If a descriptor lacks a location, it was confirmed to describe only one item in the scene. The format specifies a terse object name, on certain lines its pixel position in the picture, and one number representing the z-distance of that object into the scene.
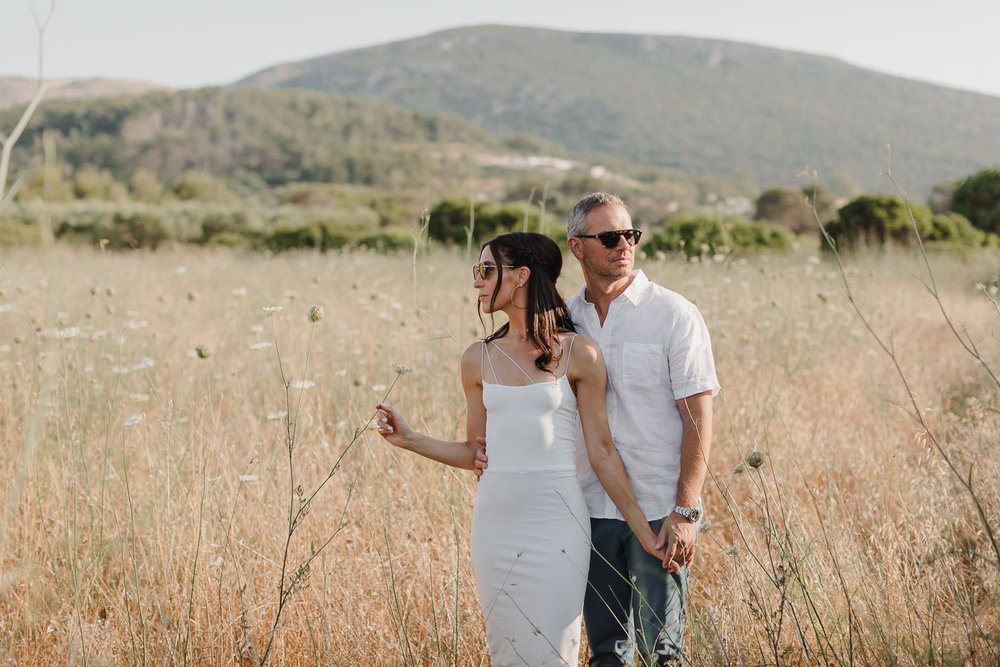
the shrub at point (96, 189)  40.92
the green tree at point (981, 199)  17.28
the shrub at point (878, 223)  13.83
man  2.42
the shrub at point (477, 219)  16.38
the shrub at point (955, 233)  14.20
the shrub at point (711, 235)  13.02
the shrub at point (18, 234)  17.32
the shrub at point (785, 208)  30.50
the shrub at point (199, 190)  43.16
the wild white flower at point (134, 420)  2.97
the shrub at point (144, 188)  43.91
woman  2.29
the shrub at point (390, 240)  16.28
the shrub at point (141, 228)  22.03
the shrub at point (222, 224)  25.11
